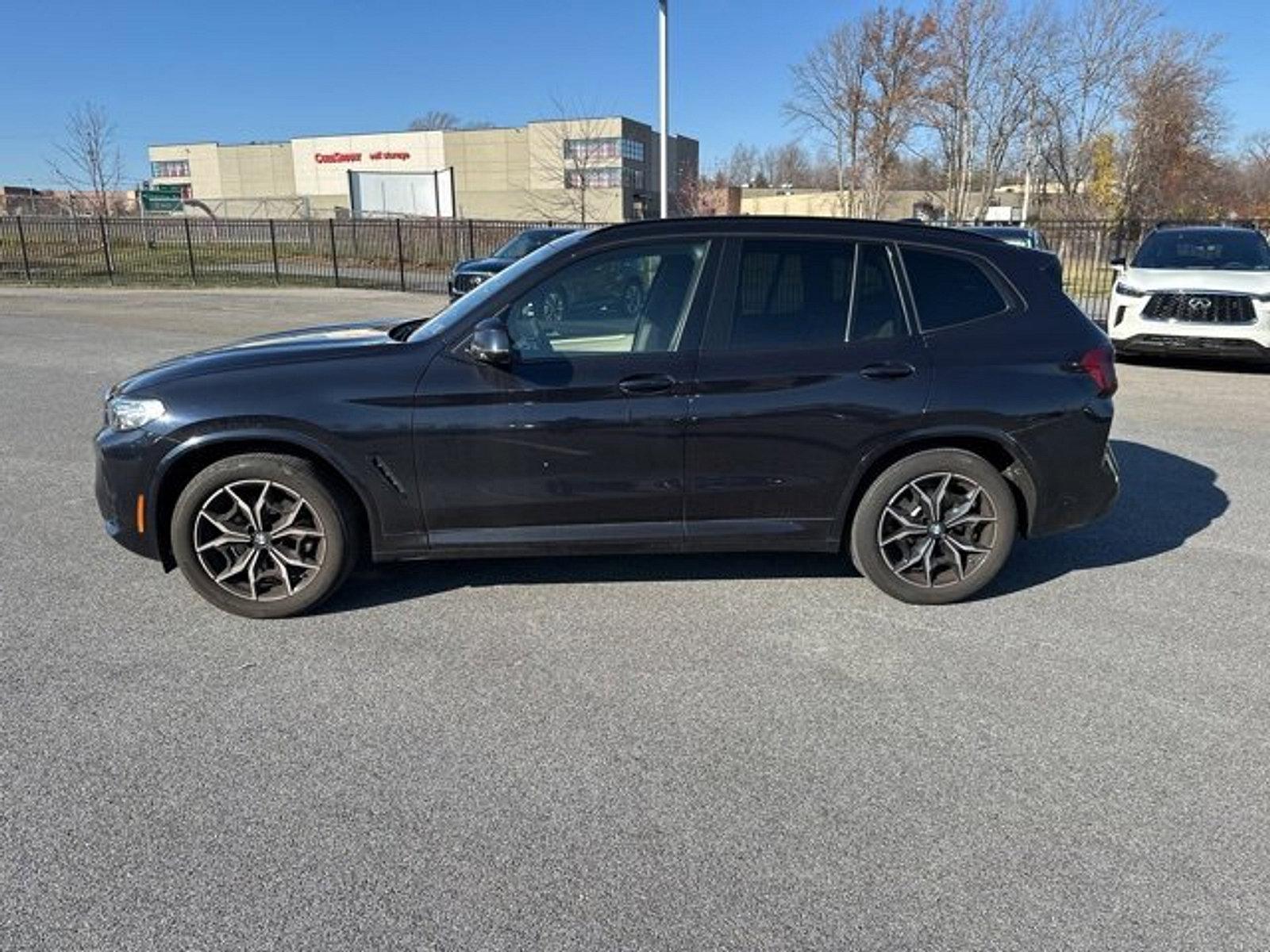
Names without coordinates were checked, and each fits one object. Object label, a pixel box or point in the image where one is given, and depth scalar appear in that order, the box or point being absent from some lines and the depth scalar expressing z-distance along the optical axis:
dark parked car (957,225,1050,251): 11.18
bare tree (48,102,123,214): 36.19
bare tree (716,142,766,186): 88.19
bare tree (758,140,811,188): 88.62
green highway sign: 60.74
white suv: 9.40
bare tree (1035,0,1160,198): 31.05
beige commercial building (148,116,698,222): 69.00
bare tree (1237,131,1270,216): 44.51
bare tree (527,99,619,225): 65.69
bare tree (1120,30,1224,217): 31.45
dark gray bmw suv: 3.55
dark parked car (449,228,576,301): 14.42
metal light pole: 16.05
